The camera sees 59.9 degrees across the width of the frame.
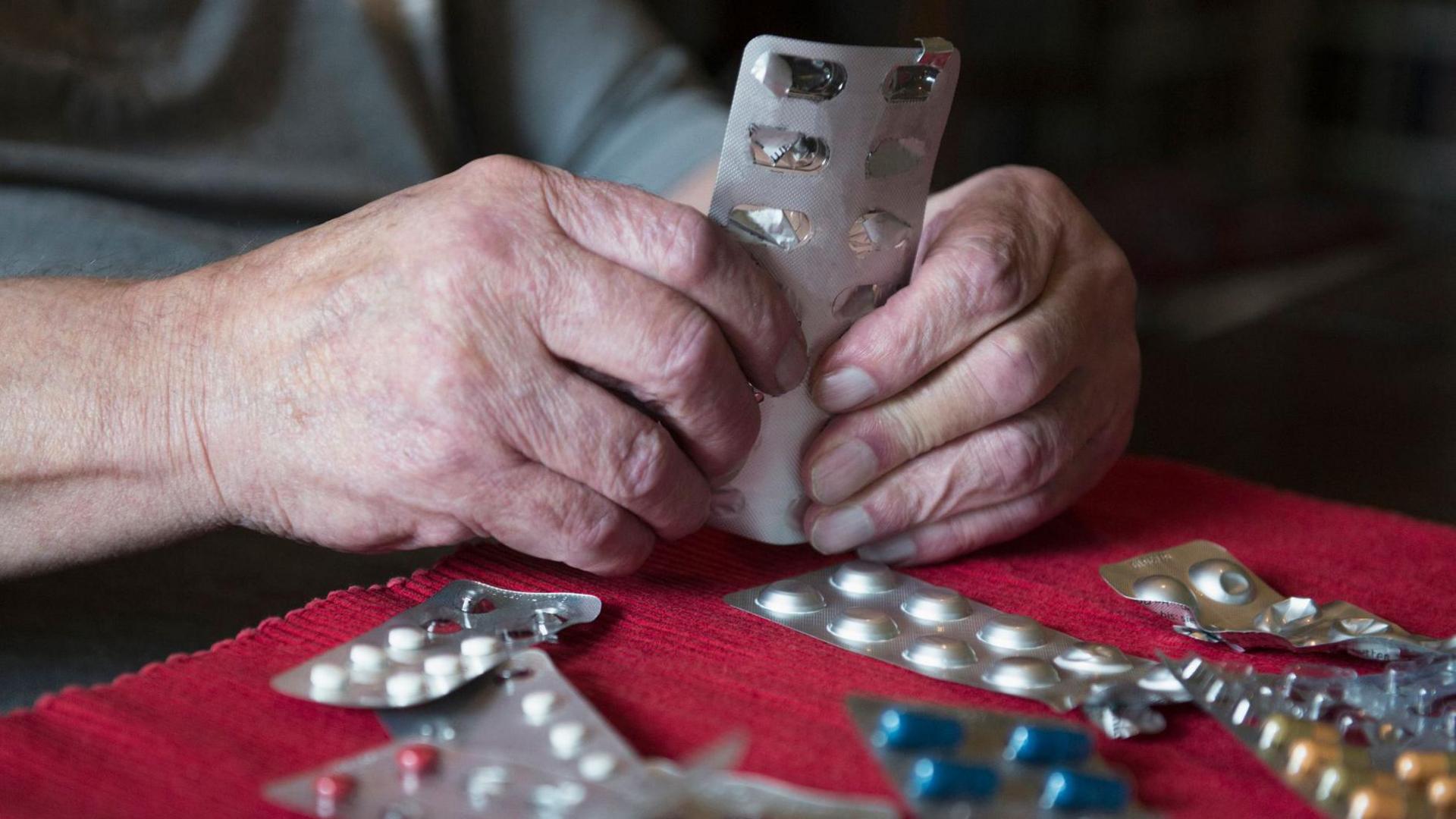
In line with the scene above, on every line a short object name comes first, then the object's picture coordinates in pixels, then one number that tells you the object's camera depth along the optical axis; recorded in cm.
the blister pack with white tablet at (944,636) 50
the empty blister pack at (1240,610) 54
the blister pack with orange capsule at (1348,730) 42
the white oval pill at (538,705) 45
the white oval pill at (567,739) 42
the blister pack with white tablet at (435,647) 46
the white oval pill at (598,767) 40
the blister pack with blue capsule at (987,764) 39
